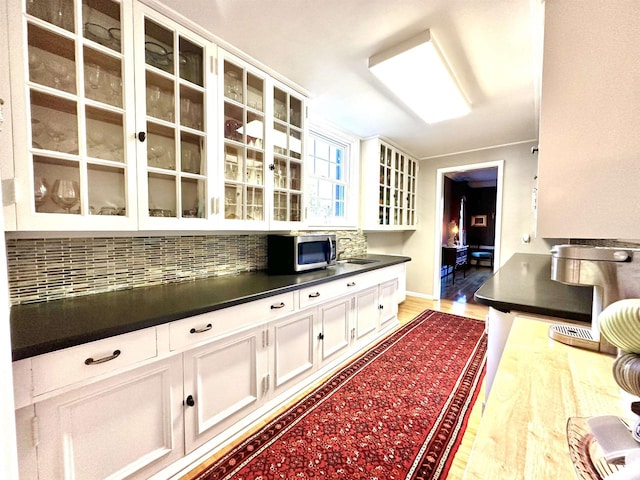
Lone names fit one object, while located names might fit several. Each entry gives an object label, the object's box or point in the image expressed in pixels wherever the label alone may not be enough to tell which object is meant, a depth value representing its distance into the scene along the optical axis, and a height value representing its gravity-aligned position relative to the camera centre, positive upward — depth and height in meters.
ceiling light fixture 1.56 +1.07
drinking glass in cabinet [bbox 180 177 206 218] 1.50 +0.20
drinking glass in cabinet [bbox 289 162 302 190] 2.15 +0.45
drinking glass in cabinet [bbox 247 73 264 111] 1.79 +0.97
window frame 3.07 +0.64
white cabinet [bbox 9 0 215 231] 1.02 +0.53
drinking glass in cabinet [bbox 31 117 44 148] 1.04 +0.40
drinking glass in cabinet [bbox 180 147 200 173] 1.51 +0.41
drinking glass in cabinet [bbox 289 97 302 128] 2.09 +0.97
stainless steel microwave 2.01 -0.18
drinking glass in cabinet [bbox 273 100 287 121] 1.97 +0.92
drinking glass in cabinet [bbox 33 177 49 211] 1.03 +0.16
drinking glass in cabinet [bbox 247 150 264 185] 1.81 +0.45
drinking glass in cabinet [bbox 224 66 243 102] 1.66 +0.97
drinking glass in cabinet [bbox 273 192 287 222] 1.98 +0.19
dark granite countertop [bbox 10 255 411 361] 0.89 -0.35
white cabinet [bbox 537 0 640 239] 0.48 +0.22
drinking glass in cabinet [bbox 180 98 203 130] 1.50 +0.68
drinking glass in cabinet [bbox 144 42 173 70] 1.33 +0.91
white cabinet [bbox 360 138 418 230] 3.29 +0.61
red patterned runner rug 1.27 -1.15
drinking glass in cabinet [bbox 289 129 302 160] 2.08 +0.70
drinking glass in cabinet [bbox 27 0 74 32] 1.03 +0.90
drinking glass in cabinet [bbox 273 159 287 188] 1.99 +0.44
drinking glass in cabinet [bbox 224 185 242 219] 1.69 +0.19
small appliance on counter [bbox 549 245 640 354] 0.77 -0.14
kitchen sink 2.93 -0.34
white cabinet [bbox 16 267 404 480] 0.90 -0.74
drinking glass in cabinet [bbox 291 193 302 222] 2.12 +0.19
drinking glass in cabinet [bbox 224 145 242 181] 1.67 +0.44
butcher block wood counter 0.45 -0.40
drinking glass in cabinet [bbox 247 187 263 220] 1.81 +0.19
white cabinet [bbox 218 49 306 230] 1.68 +0.59
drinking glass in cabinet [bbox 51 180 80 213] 1.09 +0.16
